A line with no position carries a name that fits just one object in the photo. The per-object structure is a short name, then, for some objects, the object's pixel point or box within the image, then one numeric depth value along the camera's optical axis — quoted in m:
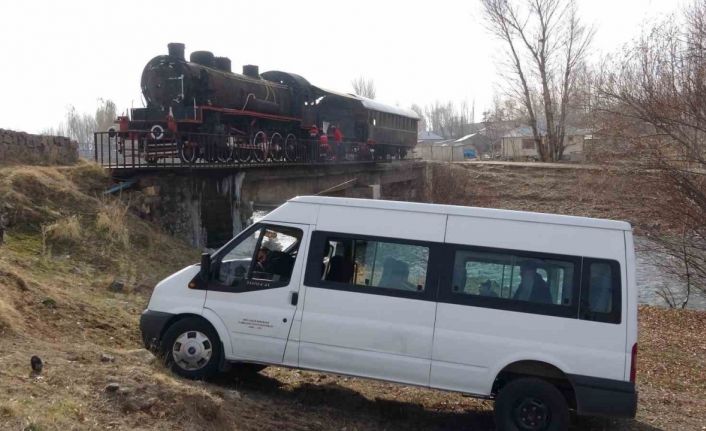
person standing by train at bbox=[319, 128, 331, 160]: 27.25
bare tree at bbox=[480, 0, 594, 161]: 50.88
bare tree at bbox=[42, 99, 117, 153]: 98.62
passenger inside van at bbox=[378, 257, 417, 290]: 7.04
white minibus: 6.62
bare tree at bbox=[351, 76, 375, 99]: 99.12
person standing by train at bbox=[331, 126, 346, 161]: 29.25
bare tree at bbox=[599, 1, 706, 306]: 15.85
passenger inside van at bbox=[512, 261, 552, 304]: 6.78
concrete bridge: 17.70
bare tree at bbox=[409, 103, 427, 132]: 139.00
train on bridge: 19.64
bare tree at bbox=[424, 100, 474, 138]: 144.88
